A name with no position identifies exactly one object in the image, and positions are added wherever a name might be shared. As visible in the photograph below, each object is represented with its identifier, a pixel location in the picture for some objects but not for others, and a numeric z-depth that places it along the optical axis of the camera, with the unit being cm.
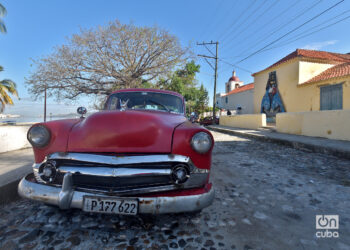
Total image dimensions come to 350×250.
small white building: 2867
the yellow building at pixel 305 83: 1186
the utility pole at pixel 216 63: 1923
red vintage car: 151
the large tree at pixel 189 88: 1811
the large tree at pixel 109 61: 1290
